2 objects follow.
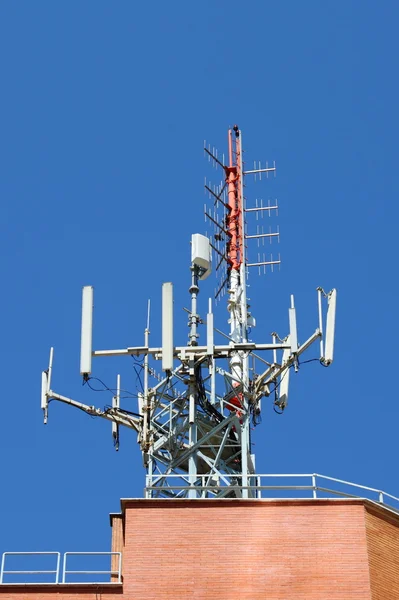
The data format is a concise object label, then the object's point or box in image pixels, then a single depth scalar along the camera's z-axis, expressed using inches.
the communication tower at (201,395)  2055.9
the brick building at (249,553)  1845.5
